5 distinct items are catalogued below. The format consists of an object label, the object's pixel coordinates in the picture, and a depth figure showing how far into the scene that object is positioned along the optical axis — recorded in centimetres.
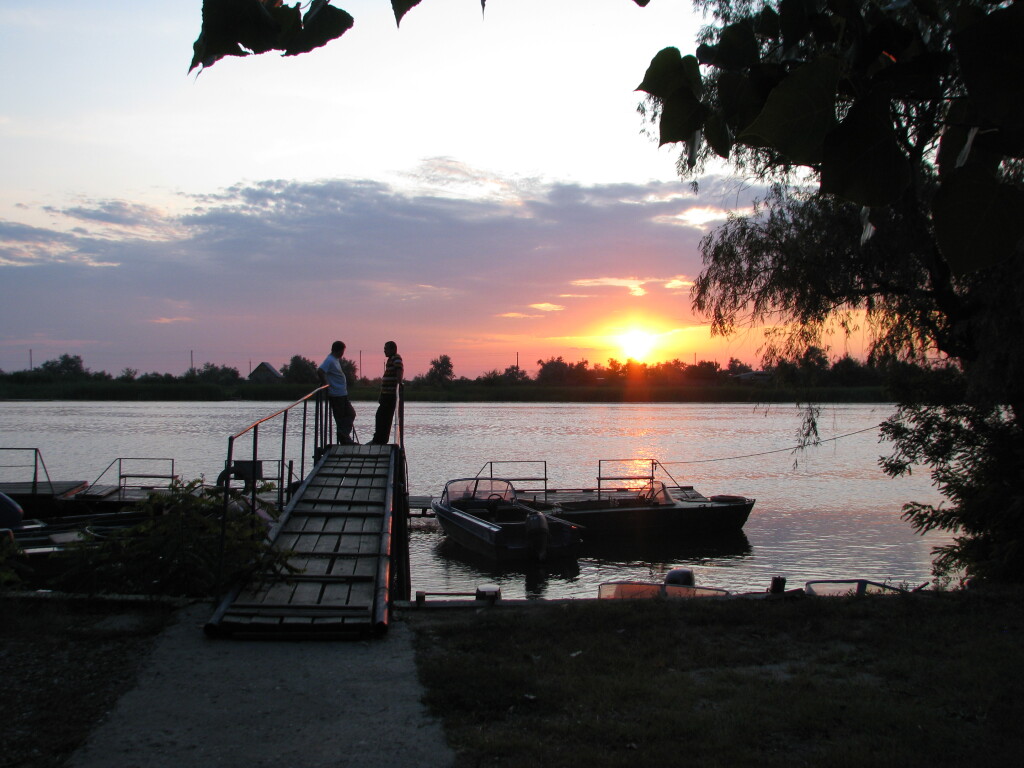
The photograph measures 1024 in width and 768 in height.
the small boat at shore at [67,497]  1952
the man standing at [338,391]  1314
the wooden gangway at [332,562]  581
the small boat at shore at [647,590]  922
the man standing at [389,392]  1347
